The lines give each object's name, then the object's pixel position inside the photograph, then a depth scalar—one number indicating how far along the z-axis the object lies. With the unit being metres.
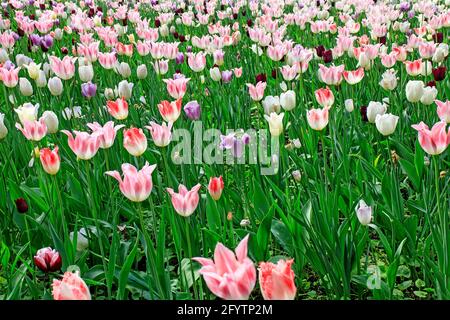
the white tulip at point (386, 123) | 2.36
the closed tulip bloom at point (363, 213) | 1.95
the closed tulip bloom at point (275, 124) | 2.42
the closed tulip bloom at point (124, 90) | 3.45
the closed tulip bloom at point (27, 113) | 2.56
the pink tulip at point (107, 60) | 3.78
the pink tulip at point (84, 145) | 2.03
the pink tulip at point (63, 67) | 3.44
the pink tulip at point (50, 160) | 2.05
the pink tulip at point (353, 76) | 3.23
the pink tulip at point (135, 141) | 2.07
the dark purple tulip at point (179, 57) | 4.48
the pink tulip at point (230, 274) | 1.12
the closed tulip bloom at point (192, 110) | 3.00
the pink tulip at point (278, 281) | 1.12
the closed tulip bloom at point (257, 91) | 3.15
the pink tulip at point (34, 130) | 2.37
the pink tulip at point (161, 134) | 2.15
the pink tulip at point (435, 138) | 1.91
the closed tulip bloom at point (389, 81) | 3.24
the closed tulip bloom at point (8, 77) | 3.22
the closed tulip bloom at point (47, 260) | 1.84
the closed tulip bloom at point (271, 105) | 3.01
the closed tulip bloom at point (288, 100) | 2.89
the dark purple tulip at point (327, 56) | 4.04
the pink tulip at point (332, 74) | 3.15
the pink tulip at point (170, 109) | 2.50
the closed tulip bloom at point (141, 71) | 3.91
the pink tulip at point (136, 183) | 1.74
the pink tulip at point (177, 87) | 2.97
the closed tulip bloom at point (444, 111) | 2.36
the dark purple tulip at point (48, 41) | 4.85
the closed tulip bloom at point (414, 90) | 2.85
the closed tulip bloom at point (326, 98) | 2.74
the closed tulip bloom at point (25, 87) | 3.40
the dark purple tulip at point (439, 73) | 3.30
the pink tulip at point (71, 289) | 1.22
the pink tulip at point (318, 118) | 2.37
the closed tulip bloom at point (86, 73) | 3.52
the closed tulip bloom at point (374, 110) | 2.77
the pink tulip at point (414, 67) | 3.33
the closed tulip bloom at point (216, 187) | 2.03
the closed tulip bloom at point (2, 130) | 2.67
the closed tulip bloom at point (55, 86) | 3.36
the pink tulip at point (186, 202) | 1.77
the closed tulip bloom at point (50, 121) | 2.71
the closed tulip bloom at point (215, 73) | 3.78
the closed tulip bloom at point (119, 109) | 2.64
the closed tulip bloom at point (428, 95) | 2.90
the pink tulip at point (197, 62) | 3.78
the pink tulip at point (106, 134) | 2.16
